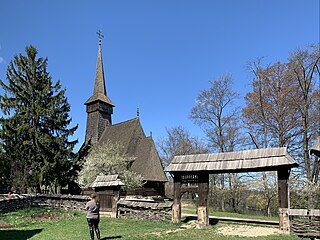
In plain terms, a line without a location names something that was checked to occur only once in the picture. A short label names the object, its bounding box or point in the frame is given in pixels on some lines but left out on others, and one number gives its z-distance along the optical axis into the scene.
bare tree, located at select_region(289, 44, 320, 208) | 19.78
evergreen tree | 27.27
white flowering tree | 25.53
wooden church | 29.57
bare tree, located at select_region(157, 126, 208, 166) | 46.16
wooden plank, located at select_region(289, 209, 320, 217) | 10.72
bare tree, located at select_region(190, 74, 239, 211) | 28.95
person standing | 9.98
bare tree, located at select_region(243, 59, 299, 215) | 23.61
